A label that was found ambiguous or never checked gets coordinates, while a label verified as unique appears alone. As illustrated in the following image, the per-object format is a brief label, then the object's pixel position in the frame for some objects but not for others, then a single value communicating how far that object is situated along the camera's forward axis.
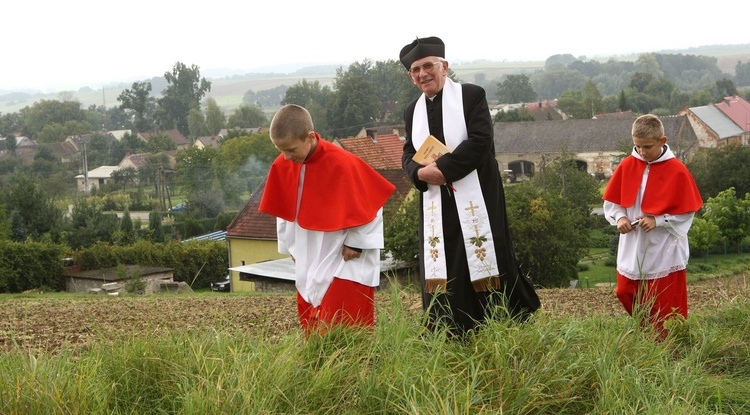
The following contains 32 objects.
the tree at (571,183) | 46.31
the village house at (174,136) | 132.50
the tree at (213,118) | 144.12
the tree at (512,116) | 104.31
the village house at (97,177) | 100.66
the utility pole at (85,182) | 92.31
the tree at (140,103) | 148.62
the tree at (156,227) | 54.71
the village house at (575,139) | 79.00
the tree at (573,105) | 125.44
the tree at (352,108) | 107.50
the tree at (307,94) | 139.00
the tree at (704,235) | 37.22
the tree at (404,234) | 22.44
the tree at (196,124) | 142.50
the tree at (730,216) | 38.56
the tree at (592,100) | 124.78
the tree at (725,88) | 141.00
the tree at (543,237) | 25.47
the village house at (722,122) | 82.19
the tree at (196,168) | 75.25
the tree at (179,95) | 147.00
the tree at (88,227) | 51.94
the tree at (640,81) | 137.75
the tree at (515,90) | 167.50
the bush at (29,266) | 35.47
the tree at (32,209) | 55.28
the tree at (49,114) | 160.62
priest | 5.95
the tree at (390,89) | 101.61
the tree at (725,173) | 47.41
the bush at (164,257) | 42.84
